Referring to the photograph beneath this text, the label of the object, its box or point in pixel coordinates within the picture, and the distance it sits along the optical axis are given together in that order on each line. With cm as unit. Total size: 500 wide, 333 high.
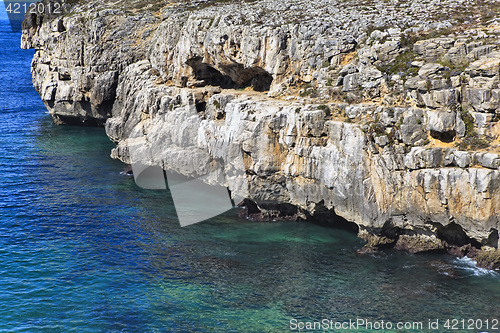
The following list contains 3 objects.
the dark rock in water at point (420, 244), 5069
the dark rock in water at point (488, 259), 4681
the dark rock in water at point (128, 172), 7523
